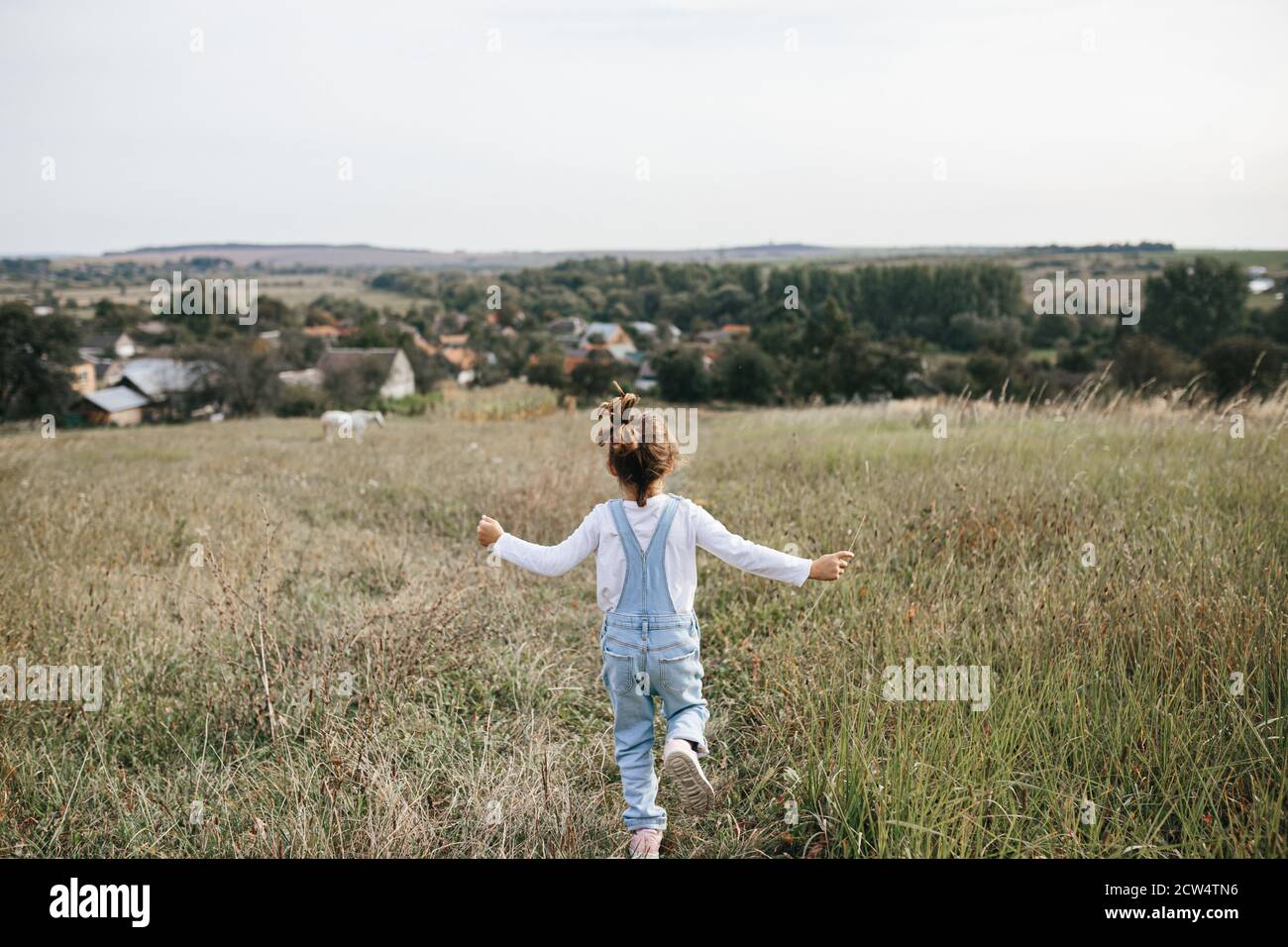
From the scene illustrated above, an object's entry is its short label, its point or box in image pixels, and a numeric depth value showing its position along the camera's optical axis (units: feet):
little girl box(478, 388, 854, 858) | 9.00
